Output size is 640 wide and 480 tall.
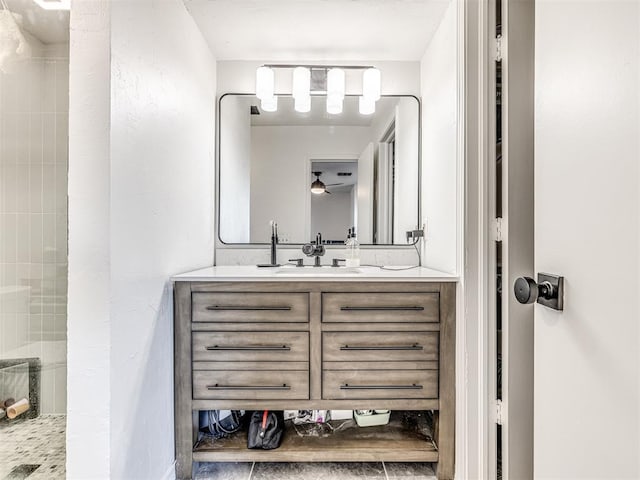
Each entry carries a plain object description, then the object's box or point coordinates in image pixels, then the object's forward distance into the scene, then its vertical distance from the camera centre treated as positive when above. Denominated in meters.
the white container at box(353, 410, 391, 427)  1.74 -0.91
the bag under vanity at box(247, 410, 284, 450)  1.55 -0.88
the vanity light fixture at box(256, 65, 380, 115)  2.14 +0.95
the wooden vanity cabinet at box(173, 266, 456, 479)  1.50 -0.47
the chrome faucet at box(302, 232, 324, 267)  2.10 -0.08
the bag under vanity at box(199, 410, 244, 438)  1.68 -0.92
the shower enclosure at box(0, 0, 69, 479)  1.20 +0.01
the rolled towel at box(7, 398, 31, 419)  1.34 -0.68
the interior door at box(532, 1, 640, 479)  0.55 +0.01
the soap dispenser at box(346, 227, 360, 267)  2.08 -0.07
